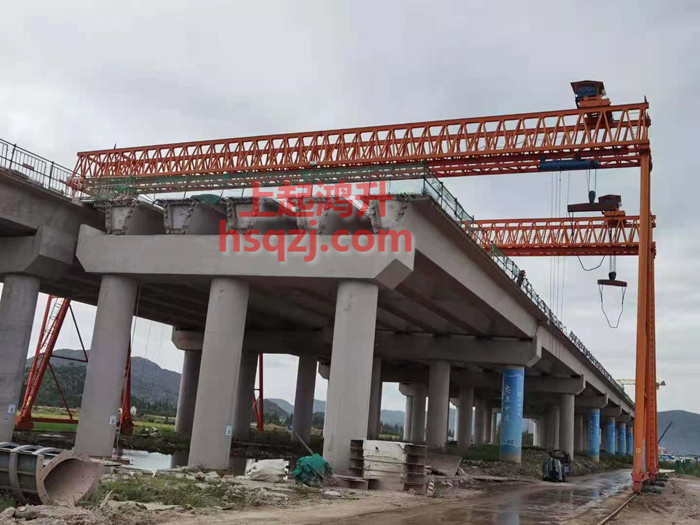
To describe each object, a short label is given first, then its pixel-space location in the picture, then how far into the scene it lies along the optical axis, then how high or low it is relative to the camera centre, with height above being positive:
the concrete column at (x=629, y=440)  123.91 -1.99
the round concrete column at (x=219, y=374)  24.06 +0.73
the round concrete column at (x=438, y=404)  44.72 +0.58
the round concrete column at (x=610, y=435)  100.50 -1.10
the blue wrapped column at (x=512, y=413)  42.94 +0.41
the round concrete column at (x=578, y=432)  98.54 -0.98
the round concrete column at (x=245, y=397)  48.47 +0.02
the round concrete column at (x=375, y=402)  53.81 +0.60
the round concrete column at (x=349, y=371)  22.95 +1.17
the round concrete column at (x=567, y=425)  59.34 -0.10
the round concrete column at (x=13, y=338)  27.52 +1.62
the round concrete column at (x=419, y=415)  70.38 -0.30
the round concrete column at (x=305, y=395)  48.12 +0.49
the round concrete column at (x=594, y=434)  75.44 -0.83
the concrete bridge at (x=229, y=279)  23.64 +4.94
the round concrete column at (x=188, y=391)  48.88 +0.12
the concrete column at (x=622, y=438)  116.06 -1.53
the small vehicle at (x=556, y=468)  36.31 -2.36
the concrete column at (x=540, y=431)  107.06 -1.40
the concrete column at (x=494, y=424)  104.66 -1.07
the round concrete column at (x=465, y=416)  62.27 -0.06
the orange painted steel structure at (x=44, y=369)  45.41 +0.71
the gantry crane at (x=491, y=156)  31.89 +14.78
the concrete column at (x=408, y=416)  81.18 -0.58
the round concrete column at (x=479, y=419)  88.54 -0.26
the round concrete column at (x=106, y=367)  25.67 +0.70
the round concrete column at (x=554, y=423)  75.75 -0.02
